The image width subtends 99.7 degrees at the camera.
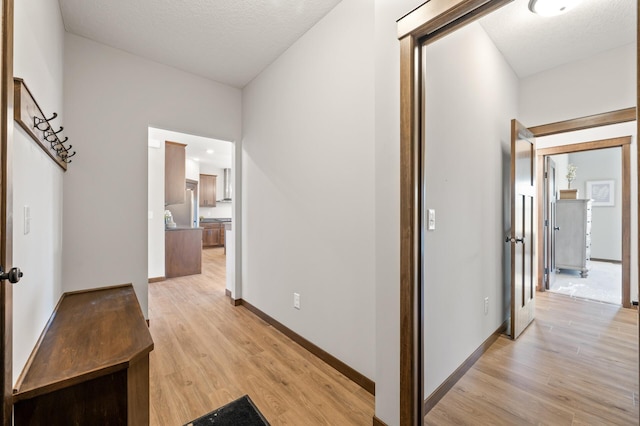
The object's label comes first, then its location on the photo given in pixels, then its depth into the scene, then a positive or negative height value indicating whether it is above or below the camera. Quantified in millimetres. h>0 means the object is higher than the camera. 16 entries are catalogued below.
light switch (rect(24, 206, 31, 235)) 1148 -36
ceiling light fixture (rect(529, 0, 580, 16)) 1755 +1384
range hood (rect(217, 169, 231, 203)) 9695 +955
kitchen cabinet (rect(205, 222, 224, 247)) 8719 -712
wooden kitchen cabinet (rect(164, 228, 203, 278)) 4789 -723
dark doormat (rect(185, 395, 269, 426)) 1102 -871
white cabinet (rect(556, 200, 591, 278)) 4000 -311
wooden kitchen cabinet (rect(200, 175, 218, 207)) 9261 +765
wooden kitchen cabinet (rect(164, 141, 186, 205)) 5148 +770
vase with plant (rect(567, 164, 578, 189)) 4183 +657
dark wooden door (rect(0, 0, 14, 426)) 743 +36
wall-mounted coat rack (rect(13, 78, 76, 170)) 1036 +419
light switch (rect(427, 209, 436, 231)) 1500 -34
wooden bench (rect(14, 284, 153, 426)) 1044 -682
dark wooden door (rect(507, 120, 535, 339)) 2375 -136
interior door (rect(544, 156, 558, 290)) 3512 -74
